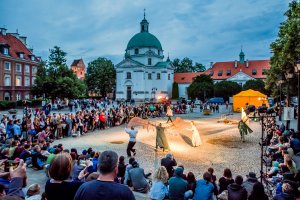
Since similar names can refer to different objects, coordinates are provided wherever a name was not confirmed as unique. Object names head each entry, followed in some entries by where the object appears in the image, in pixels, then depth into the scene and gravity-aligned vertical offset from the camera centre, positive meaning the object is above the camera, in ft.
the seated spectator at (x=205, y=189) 17.92 -7.62
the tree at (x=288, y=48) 41.88 +12.17
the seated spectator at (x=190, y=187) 19.12 -8.21
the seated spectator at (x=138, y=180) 23.07 -8.74
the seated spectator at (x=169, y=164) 25.02 -7.52
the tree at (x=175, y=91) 227.81 +11.72
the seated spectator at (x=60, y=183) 8.91 -3.56
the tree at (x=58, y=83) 124.79 +11.01
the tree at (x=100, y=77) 221.47 +26.22
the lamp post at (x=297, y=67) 32.05 +5.55
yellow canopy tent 104.72 +1.48
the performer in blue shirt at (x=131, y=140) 36.80 -6.83
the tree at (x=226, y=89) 183.93 +11.33
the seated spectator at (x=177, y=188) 18.70 -7.79
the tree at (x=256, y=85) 176.62 +14.41
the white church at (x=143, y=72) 207.82 +30.51
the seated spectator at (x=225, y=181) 20.28 -7.75
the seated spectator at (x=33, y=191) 15.28 -6.65
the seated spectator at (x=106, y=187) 7.01 -2.95
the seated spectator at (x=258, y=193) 15.67 -6.95
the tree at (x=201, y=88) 181.66 +11.94
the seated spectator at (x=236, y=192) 16.33 -7.19
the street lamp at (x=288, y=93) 41.47 +2.56
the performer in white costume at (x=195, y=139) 43.42 -7.82
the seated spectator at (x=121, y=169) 25.35 -8.31
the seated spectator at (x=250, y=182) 19.24 -7.58
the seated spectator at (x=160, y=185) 19.10 -7.89
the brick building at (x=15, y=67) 134.13 +23.85
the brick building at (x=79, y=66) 382.17 +65.10
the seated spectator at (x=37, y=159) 29.00 -8.11
